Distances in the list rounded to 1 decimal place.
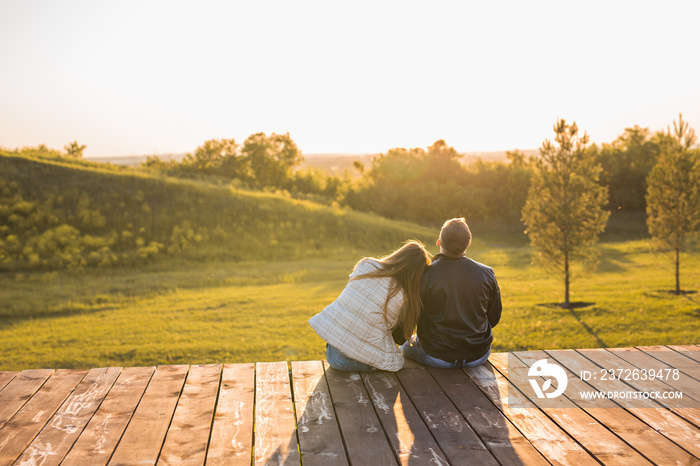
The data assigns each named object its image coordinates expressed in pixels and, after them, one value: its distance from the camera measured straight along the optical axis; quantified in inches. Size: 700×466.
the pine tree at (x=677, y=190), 601.0
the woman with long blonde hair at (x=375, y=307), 183.3
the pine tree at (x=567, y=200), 546.9
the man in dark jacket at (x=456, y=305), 182.7
